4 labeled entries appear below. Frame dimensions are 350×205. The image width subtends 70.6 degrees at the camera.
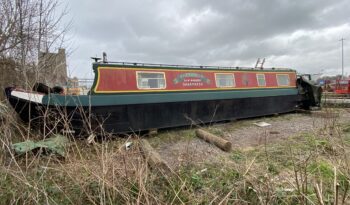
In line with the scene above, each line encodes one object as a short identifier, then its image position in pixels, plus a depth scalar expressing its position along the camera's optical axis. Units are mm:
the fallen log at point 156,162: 3353
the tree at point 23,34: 7266
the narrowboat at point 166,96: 6016
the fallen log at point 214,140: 5465
